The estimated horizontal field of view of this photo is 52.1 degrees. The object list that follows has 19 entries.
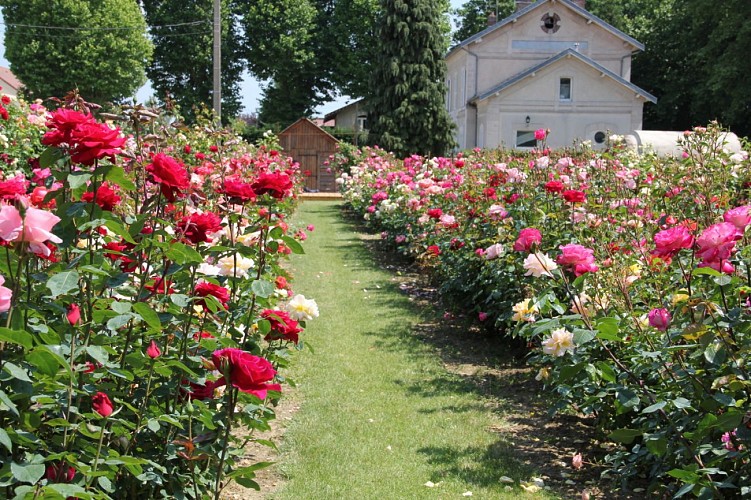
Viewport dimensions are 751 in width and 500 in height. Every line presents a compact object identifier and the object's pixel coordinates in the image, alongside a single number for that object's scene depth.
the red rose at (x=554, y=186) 4.74
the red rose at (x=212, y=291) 2.51
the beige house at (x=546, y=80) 32.53
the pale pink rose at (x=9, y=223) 1.75
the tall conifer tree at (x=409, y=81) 29.98
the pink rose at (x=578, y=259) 2.90
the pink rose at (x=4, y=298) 1.64
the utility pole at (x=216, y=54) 18.12
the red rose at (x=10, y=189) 2.16
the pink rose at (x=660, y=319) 2.71
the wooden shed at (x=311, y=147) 32.81
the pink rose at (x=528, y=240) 2.94
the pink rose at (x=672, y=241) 2.53
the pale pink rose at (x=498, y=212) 5.34
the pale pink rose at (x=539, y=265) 2.98
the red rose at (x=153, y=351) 2.29
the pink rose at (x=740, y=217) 2.42
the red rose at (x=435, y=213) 7.45
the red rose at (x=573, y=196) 4.24
